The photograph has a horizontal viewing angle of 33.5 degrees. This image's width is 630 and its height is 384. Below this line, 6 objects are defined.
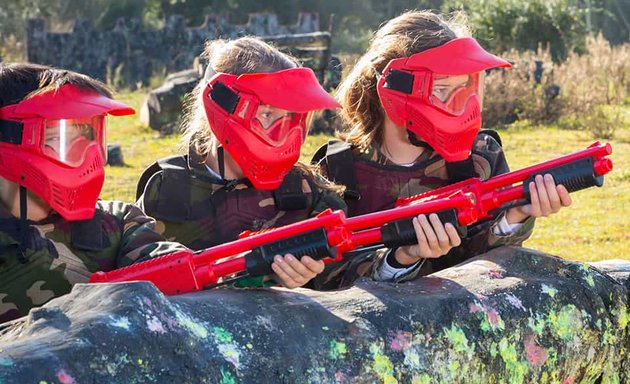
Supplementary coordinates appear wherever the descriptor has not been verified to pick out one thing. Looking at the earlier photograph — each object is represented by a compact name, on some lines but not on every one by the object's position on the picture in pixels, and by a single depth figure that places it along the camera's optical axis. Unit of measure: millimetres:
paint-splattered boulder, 2260
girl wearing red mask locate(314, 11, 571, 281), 3952
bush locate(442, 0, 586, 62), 21734
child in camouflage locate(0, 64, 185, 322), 3312
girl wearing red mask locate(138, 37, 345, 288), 3789
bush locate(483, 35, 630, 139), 14874
